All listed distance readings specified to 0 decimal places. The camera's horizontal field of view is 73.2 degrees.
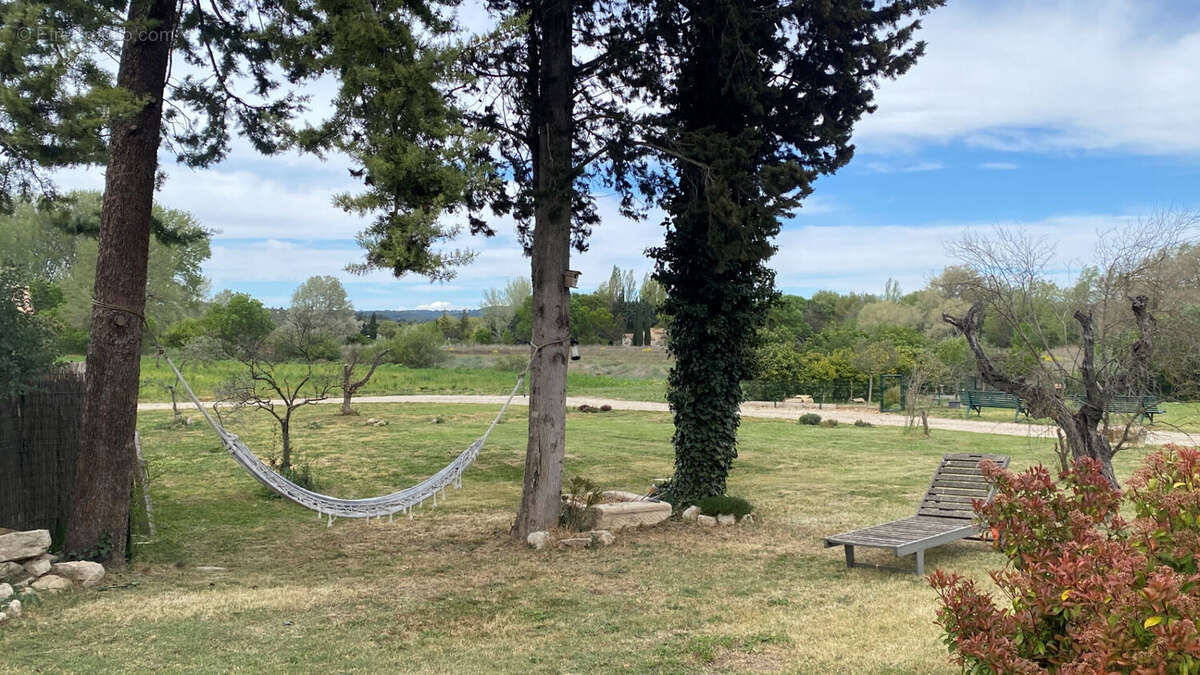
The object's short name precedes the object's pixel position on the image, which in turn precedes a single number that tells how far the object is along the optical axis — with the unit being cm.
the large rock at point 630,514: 775
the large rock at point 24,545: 559
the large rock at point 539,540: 716
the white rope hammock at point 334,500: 689
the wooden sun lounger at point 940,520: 611
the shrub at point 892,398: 2459
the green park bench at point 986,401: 2244
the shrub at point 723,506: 822
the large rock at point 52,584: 552
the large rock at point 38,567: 566
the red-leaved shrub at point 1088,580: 218
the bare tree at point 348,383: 1756
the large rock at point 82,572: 580
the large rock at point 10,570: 548
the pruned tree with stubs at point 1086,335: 728
